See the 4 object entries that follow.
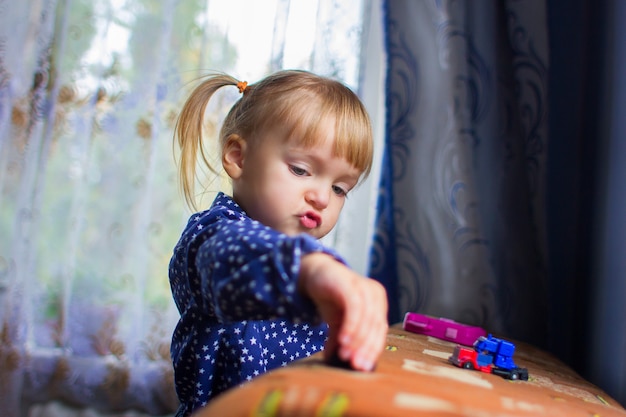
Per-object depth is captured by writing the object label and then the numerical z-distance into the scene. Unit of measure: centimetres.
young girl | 92
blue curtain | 151
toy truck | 84
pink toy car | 118
